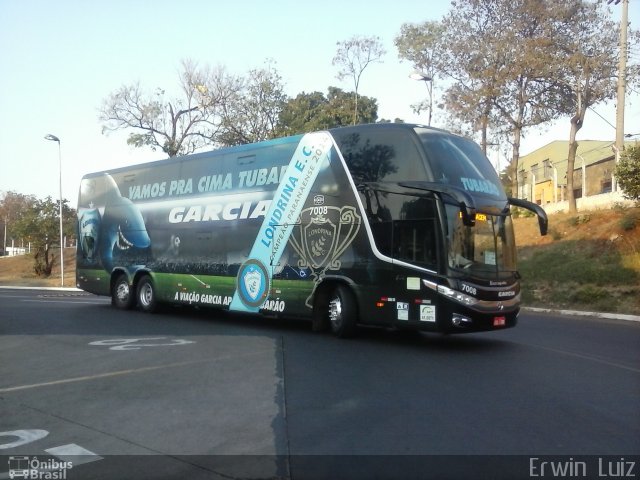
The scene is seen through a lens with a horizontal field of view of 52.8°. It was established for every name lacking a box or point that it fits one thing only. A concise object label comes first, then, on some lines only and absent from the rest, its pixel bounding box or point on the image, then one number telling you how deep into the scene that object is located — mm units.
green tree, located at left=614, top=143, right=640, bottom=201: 20875
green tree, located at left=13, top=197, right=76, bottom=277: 47906
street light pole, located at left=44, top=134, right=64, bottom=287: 38050
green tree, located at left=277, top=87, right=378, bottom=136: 37156
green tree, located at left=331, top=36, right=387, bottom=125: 32281
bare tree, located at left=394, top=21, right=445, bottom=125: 30125
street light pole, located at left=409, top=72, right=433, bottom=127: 23009
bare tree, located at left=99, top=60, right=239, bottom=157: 41019
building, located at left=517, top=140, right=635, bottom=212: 29094
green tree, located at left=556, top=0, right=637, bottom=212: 26938
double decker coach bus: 10836
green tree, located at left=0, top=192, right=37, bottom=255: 69225
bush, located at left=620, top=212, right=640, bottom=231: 22094
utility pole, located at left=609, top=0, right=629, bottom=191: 22792
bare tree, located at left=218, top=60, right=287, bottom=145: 38969
